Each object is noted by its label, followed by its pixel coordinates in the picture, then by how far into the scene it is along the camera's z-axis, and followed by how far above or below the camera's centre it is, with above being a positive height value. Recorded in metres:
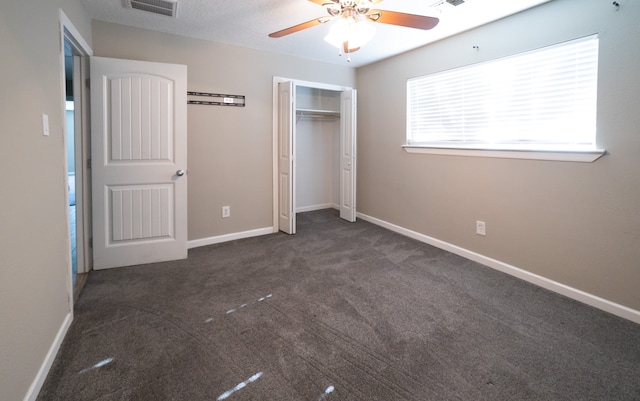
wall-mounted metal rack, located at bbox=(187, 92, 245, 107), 3.78 +0.87
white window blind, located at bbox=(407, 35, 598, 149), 2.61 +0.70
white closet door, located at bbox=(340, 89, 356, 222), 4.86 +0.31
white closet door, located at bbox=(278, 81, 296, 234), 4.22 +0.20
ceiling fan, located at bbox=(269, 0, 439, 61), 2.14 +1.02
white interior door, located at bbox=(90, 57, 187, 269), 3.12 +0.12
